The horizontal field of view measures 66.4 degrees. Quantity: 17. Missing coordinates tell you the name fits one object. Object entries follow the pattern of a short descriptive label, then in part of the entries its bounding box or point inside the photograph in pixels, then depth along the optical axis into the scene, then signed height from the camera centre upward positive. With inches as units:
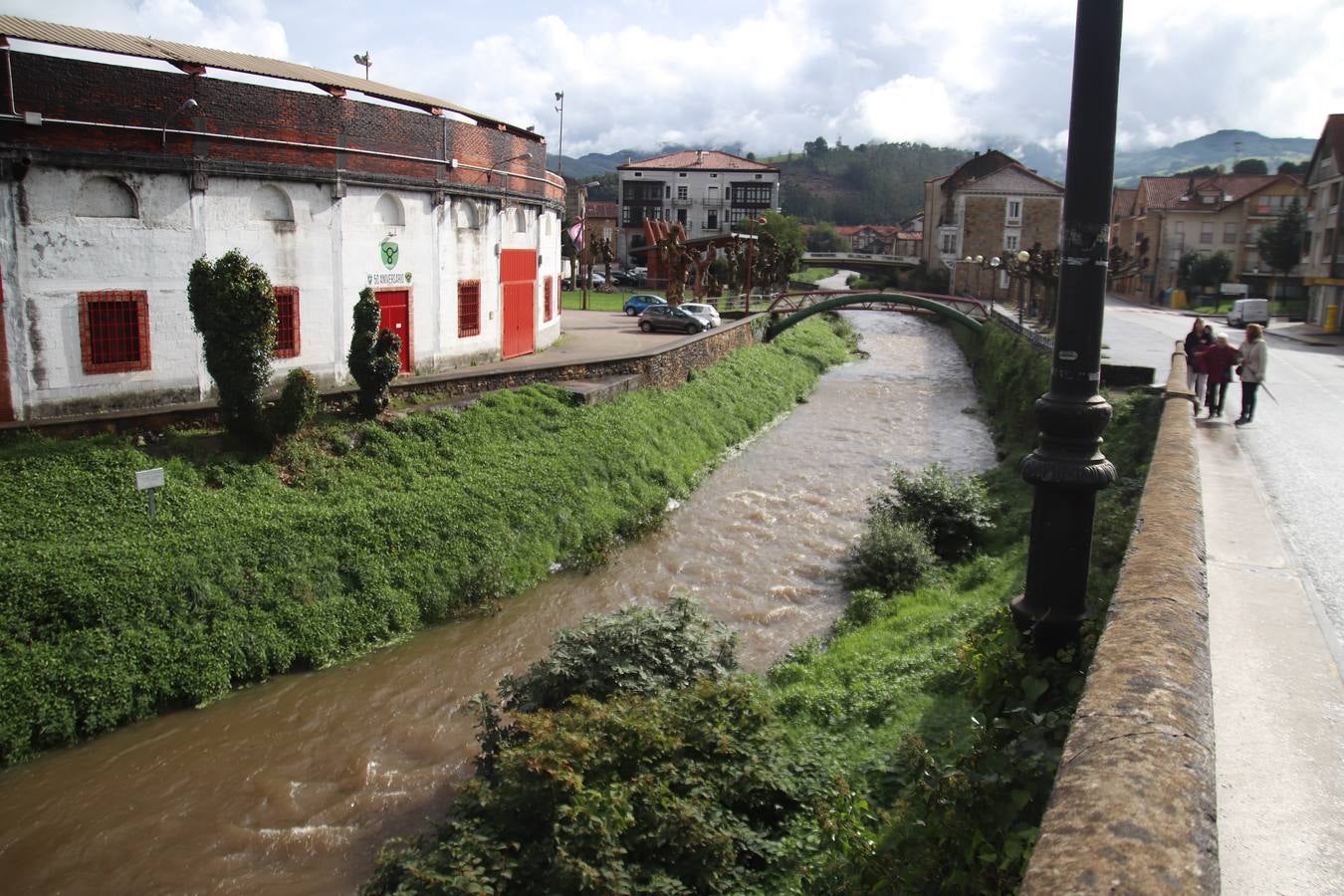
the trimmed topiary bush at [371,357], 720.3 -52.4
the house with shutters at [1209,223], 2684.5 +188.2
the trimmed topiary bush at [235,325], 617.3 -26.9
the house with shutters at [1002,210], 2933.1 +225.0
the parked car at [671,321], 1552.7 -52.2
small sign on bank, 532.1 -103.3
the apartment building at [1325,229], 1802.4 +118.0
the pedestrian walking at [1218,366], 654.5 -46.8
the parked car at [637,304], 1867.6 -33.1
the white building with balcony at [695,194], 3801.7 +337.6
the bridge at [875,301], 1726.1 -33.4
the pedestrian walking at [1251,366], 643.5 -45.8
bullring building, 646.5 +49.5
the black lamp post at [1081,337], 196.7 -9.1
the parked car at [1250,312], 1836.9 -34.0
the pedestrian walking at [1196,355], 669.9 -41.0
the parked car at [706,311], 1667.1 -40.3
